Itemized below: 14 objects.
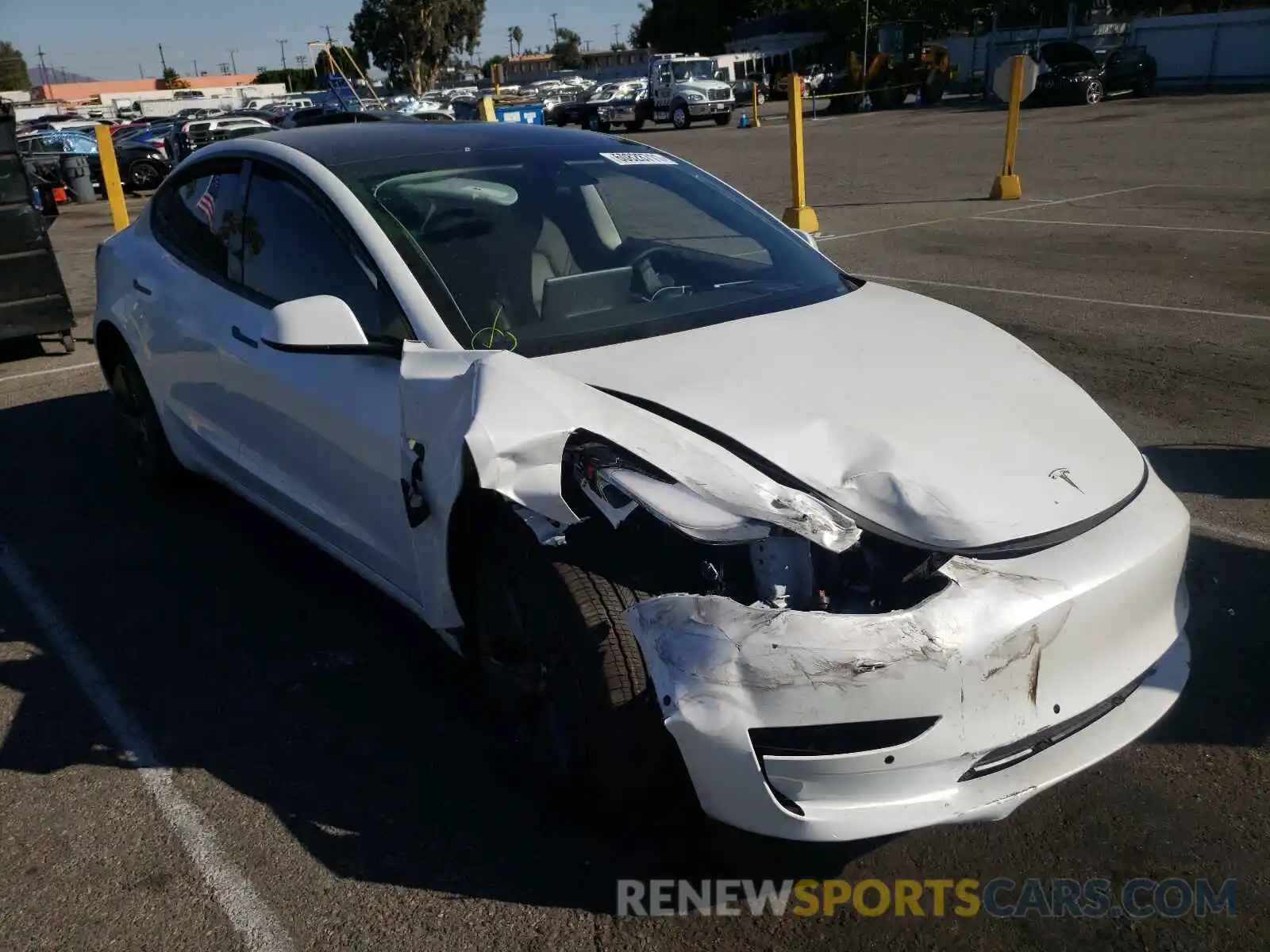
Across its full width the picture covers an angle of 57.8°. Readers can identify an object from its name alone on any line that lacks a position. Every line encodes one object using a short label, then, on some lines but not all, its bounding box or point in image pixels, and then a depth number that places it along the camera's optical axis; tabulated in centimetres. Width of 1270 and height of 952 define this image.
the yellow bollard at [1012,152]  1319
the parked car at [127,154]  2531
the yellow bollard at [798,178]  1194
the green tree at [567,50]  14989
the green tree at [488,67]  13750
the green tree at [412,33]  8306
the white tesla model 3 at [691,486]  235
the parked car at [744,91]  4394
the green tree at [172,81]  10581
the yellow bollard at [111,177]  1138
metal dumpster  839
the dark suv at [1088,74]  3325
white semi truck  3784
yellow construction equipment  4047
